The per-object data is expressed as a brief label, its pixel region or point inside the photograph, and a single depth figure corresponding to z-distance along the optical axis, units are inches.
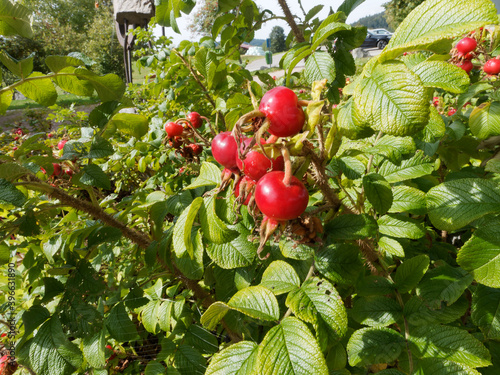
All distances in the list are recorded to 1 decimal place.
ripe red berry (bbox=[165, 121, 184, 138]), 14.0
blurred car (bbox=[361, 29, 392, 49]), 576.7
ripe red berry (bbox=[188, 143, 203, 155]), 15.3
